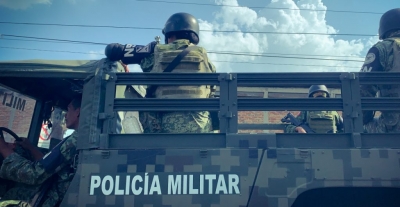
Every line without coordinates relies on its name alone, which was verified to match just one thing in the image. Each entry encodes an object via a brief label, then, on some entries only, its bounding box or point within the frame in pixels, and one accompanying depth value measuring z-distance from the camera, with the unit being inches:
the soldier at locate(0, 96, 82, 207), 112.7
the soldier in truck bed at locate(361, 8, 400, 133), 129.2
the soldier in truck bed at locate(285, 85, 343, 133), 186.2
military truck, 97.8
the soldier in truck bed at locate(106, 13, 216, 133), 118.8
